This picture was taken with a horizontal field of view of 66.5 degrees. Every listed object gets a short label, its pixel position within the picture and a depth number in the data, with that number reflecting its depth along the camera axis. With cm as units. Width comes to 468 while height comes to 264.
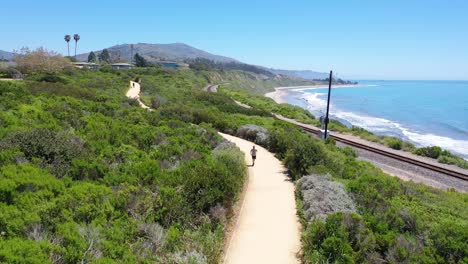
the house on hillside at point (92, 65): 9612
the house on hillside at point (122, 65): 11851
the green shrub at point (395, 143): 2977
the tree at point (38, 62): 5562
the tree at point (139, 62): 12506
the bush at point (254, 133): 2374
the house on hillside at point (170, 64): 17066
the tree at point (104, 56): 17050
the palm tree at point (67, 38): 12544
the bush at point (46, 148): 1068
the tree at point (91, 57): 15486
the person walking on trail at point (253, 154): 1783
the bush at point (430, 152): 2694
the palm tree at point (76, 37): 11806
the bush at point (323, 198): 1093
